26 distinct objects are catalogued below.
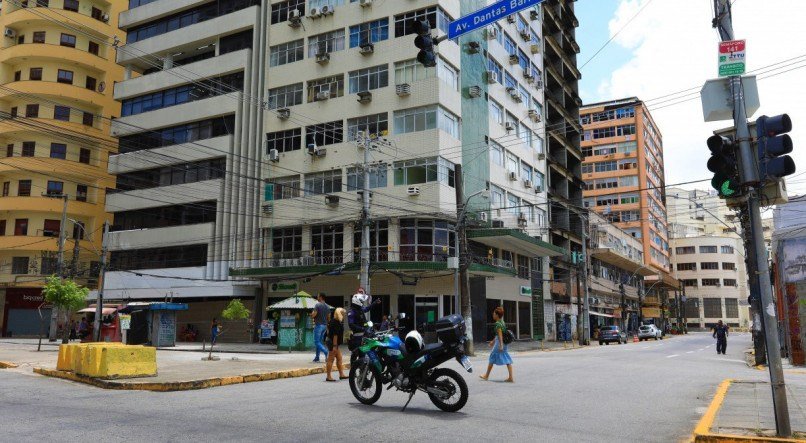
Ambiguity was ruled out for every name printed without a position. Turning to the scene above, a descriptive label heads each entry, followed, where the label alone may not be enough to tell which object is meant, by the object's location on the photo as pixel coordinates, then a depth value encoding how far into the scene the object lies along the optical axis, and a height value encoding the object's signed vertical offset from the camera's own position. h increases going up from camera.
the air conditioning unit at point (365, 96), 37.06 +13.44
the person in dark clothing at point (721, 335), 28.33 -0.78
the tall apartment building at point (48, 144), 48.50 +14.57
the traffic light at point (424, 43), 10.08 +4.60
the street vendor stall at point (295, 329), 27.19 -0.44
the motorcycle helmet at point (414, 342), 8.79 -0.33
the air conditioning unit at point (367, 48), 37.16 +16.47
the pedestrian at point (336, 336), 12.92 -0.36
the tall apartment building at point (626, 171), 85.38 +21.23
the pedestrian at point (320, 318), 15.70 +0.03
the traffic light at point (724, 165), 7.26 +1.83
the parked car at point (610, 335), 46.18 -1.22
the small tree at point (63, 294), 29.17 +1.25
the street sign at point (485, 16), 9.29 +4.81
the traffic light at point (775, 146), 6.84 +1.94
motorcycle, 8.45 -0.71
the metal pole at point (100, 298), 32.69 +1.14
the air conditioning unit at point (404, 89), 35.59 +13.33
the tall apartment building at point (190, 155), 41.56 +11.74
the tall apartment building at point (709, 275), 111.81 +8.03
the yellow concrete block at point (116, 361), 12.17 -0.84
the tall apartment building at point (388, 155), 35.09 +10.04
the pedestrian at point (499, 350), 13.26 -0.68
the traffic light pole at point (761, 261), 6.78 +0.67
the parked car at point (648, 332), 57.38 -1.25
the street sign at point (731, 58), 7.38 +3.14
